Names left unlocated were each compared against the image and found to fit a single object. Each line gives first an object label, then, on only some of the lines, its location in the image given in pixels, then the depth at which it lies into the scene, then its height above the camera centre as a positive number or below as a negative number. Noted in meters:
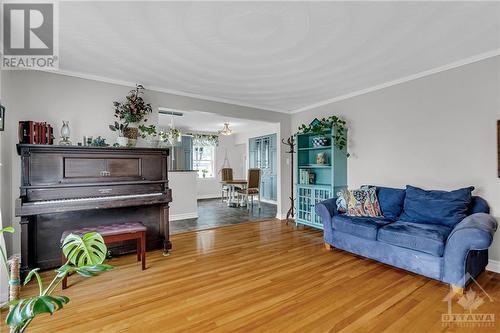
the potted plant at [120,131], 3.26 +0.49
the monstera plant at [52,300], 0.91 -0.51
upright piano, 2.59 -0.31
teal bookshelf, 4.16 -0.17
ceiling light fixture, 6.80 +1.01
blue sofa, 2.21 -0.71
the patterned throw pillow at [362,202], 3.26 -0.49
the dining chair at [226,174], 7.39 -0.23
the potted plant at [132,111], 3.43 +0.80
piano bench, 2.59 -0.71
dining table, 6.69 -0.62
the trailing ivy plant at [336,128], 4.13 +0.65
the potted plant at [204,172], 8.49 -0.20
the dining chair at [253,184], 6.29 -0.47
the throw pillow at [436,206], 2.62 -0.45
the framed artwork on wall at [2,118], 2.36 +0.48
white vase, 3.25 +0.34
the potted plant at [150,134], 3.54 +0.48
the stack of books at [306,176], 4.64 -0.19
